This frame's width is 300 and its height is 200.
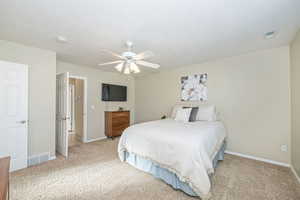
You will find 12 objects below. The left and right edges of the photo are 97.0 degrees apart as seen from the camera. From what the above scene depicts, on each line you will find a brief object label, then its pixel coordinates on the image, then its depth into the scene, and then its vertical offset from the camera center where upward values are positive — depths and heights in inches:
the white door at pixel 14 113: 90.8 -8.2
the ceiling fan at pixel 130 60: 83.3 +27.5
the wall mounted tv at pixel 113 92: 178.4 +11.5
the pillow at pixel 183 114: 128.9 -14.3
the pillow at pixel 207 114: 125.0 -13.3
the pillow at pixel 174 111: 147.5 -12.8
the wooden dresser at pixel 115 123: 173.0 -30.0
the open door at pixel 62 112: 116.9 -10.3
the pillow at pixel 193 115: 127.7 -14.5
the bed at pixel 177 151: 65.7 -30.5
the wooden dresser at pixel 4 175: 33.8 -21.9
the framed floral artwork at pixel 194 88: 144.3 +14.2
